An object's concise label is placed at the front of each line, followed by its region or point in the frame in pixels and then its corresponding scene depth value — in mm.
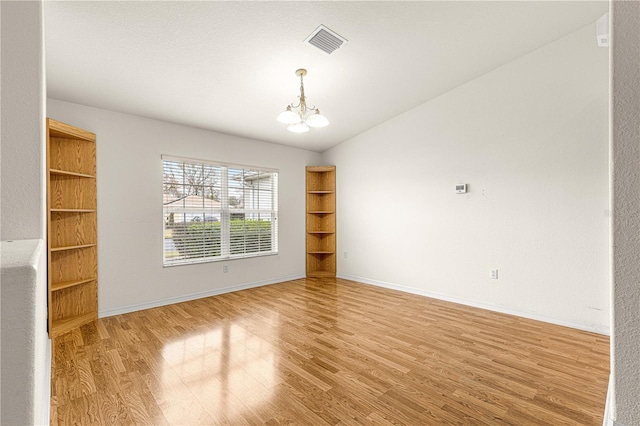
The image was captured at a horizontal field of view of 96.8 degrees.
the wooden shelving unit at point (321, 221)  5773
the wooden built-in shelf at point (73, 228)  3148
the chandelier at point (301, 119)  2750
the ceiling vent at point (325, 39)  2602
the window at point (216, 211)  4113
